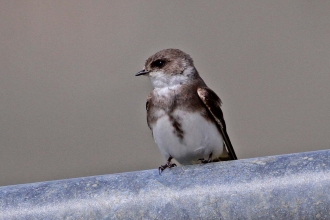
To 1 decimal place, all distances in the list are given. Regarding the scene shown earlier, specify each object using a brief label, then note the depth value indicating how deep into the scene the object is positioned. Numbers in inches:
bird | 201.9
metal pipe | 184.7
